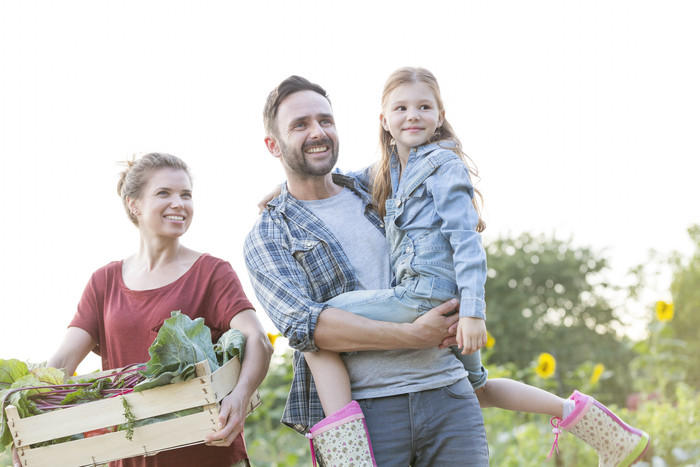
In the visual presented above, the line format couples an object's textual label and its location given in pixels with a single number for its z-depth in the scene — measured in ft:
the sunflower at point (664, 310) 19.13
